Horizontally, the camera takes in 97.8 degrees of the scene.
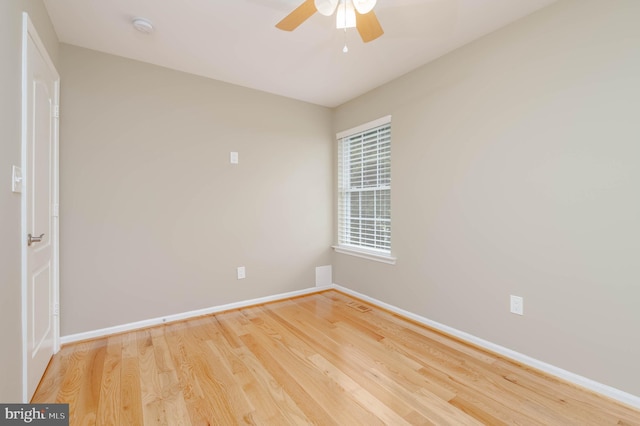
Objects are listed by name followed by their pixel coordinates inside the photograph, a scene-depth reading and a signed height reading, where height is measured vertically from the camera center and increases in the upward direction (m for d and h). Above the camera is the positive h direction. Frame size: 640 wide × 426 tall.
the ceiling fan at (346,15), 1.51 +1.14
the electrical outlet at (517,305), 2.07 -0.70
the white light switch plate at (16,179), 1.39 +0.17
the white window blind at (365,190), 3.23 +0.27
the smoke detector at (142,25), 2.07 +1.41
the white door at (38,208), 1.56 +0.03
